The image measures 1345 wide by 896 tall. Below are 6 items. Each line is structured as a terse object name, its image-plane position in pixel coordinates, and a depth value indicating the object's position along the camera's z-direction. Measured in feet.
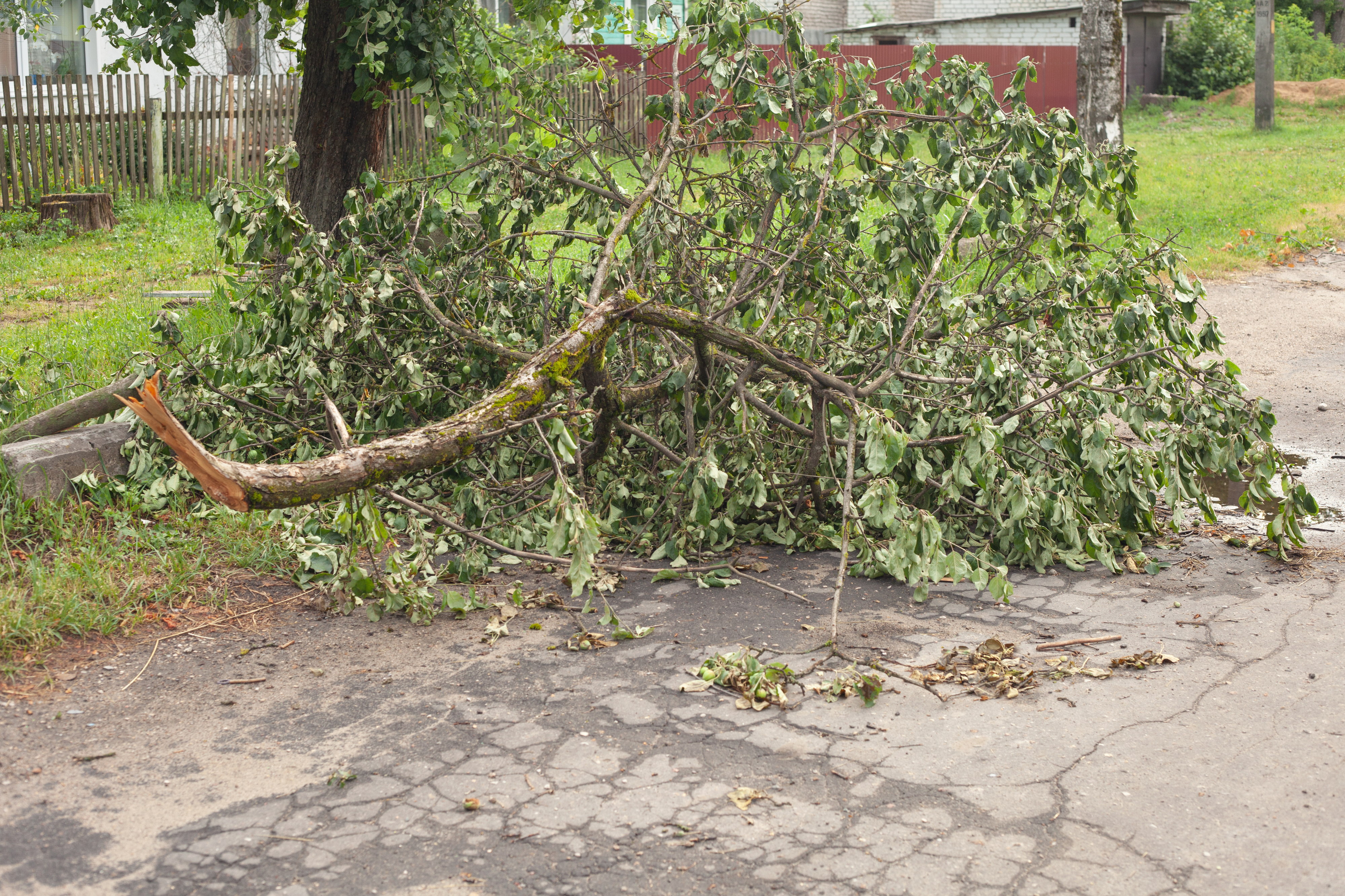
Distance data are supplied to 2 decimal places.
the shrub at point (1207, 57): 101.86
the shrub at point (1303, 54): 105.50
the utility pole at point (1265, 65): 74.18
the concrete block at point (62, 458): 17.03
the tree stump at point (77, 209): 40.70
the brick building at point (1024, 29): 103.45
